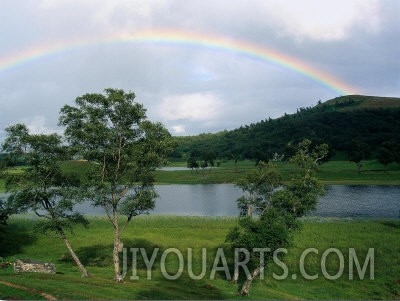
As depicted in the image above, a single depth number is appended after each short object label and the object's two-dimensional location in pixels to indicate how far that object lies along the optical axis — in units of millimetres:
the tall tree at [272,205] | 49812
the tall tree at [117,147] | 46250
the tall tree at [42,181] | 46031
